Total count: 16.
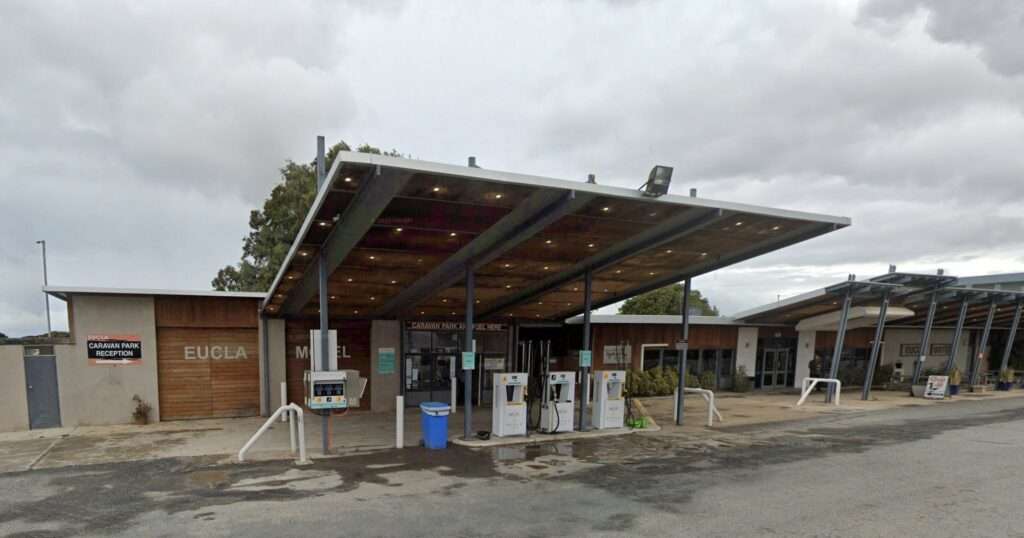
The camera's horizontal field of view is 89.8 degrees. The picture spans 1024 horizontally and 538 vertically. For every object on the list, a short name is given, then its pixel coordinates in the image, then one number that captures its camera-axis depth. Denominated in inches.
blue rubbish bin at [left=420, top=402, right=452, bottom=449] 377.4
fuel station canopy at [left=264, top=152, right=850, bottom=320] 273.3
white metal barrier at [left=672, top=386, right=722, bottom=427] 489.7
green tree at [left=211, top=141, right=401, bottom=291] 879.7
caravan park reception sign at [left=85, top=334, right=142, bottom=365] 456.4
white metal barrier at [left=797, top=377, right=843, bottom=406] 634.8
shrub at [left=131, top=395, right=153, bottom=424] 466.3
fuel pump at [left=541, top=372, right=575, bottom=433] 435.3
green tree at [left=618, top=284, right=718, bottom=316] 1662.2
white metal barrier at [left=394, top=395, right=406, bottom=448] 375.9
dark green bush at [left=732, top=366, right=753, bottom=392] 789.2
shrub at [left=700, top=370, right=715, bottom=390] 763.4
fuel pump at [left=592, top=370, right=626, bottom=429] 454.6
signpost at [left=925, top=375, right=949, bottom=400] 730.2
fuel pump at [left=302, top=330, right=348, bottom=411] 342.3
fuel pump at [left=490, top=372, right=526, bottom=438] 415.8
